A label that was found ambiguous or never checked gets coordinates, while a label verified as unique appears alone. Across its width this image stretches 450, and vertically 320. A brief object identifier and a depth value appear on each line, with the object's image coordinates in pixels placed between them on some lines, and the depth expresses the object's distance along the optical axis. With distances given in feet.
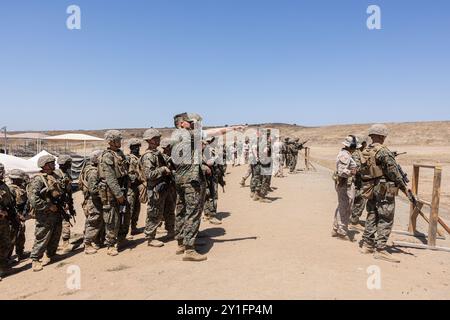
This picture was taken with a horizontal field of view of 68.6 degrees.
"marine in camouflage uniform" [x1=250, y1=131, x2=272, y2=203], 32.81
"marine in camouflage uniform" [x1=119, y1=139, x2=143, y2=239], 21.74
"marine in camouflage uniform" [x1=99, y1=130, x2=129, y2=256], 17.74
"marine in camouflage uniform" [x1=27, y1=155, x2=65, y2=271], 17.28
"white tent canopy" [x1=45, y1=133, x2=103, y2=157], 79.15
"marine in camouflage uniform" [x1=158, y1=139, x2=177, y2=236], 20.10
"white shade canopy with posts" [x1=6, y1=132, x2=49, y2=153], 80.79
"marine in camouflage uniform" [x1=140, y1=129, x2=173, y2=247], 19.19
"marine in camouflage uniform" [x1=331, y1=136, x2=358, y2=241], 20.02
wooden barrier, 18.62
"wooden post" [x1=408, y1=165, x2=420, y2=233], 21.42
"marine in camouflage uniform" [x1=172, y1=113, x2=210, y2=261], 16.58
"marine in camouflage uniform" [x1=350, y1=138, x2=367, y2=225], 23.09
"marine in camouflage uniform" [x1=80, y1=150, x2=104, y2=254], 18.61
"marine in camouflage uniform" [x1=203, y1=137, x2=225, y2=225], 17.90
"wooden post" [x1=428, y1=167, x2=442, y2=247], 18.63
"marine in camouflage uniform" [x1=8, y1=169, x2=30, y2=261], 20.47
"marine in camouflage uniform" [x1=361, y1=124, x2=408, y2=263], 16.62
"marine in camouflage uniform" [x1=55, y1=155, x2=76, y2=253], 18.90
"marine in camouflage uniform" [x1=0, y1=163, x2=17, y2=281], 16.86
